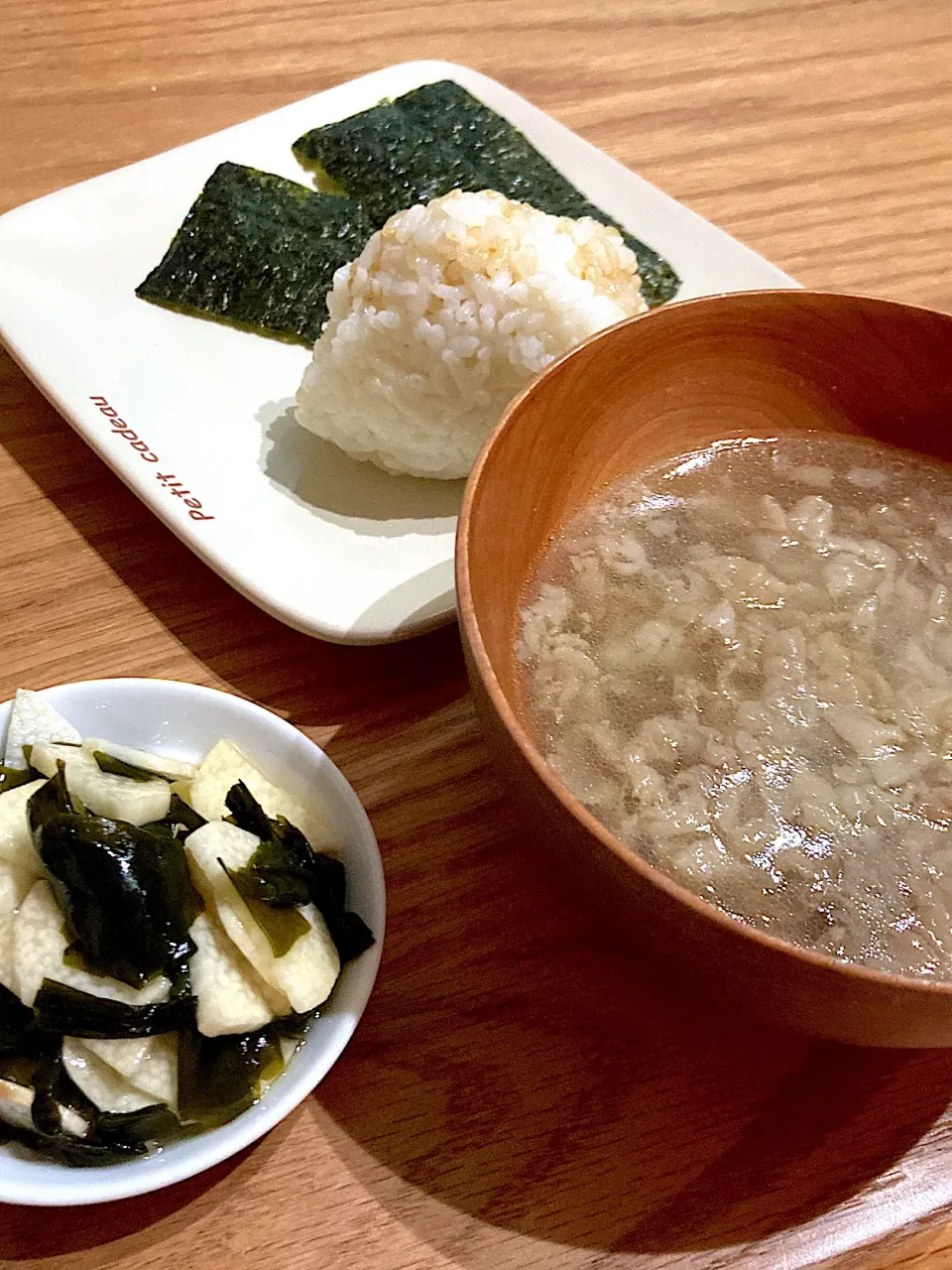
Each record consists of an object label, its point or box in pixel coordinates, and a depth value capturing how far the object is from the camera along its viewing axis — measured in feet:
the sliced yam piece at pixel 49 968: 0.54
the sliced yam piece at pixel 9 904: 0.54
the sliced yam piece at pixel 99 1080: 0.54
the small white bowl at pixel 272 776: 0.52
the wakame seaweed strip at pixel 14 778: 0.61
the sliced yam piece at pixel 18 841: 0.58
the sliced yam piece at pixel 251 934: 0.56
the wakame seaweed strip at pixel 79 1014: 0.53
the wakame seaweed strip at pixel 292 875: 0.57
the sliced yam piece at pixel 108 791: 0.59
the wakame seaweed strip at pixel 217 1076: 0.54
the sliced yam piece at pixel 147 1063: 0.54
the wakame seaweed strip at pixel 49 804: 0.57
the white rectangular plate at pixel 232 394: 0.78
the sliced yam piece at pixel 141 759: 0.63
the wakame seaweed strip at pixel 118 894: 0.54
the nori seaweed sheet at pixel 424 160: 1.12
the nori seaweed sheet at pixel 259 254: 0.98
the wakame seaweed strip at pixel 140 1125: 0.53
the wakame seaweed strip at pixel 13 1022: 0.54
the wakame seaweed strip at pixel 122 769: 0.62
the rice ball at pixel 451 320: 0.82
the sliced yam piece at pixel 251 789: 0.62
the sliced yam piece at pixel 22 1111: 0.53
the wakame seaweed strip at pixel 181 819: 0.60
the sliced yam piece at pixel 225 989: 0.54
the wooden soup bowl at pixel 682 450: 0.47
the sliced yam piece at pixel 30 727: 0.64
